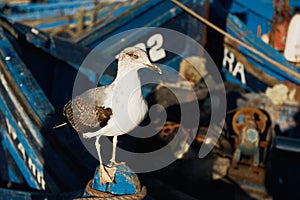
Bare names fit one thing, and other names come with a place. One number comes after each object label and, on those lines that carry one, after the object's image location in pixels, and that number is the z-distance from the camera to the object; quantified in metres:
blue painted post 2.19
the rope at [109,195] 2.12
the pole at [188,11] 4.68
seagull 2.18
